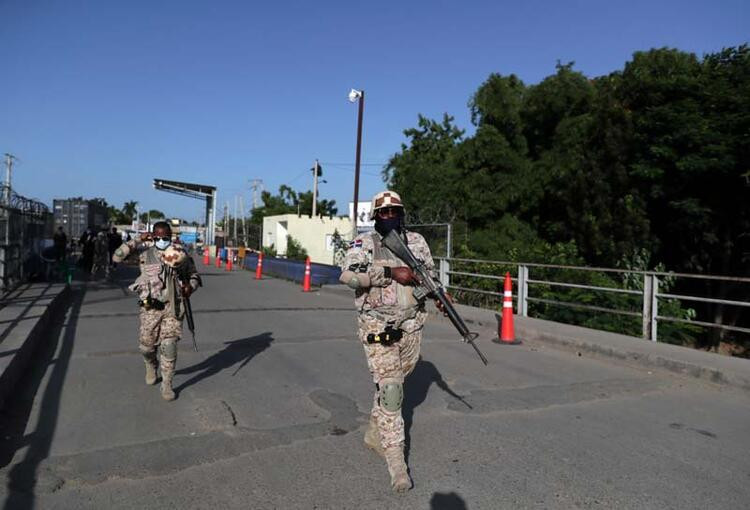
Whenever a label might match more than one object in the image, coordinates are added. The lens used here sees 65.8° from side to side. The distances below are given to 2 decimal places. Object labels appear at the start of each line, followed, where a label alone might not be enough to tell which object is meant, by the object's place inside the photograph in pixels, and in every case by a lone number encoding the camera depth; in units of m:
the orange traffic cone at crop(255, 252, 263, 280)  23.33
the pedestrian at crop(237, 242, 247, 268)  32.16
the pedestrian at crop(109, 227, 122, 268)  21.14
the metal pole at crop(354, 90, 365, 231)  22.16
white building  38.50
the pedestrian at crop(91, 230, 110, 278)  20.19
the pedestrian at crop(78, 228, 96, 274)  21.23
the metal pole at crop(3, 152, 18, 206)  12.63
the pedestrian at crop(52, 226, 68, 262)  19.06
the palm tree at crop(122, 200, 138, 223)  146.10
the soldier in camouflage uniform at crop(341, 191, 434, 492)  3.69
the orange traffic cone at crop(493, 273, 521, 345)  9.33
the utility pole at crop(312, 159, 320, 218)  42.36
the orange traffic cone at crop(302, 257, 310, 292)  17.62
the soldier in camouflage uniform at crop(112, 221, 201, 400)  5.54
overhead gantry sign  58.47
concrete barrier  19.94
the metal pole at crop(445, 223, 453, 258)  14.45
